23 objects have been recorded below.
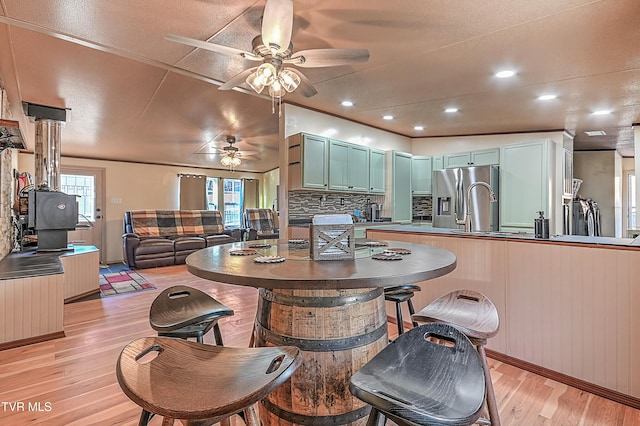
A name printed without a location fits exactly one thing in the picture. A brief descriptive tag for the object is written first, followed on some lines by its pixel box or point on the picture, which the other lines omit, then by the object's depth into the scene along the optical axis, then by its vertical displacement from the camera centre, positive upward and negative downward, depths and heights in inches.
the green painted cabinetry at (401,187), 208.0 +16.5
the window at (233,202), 358.0 +10.4
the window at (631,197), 269.7 +13.4
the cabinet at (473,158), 193.3 +34.0
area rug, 165.3 -40.8
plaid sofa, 234.5 -19.2
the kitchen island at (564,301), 70.1 -21.8
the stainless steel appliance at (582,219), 215.6 -4.2
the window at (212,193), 343.9 +20.0
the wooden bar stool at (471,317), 51.5 -18.5
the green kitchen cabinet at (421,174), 221.5 +26.5
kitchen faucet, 101.9 -3.0
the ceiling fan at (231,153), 229.0 +44.1
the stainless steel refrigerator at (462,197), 185.8 +9.4
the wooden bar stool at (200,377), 28.9 -16.9
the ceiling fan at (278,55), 68.6 +38.8
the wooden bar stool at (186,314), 53.4 -18.0
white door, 266.2 +10.4
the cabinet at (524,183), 175.6 +16.6
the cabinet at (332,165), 158.4 +25.2
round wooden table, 48.1 -18.6
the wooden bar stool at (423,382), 29.9 -18.2
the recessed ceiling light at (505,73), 118.9 +52.2
